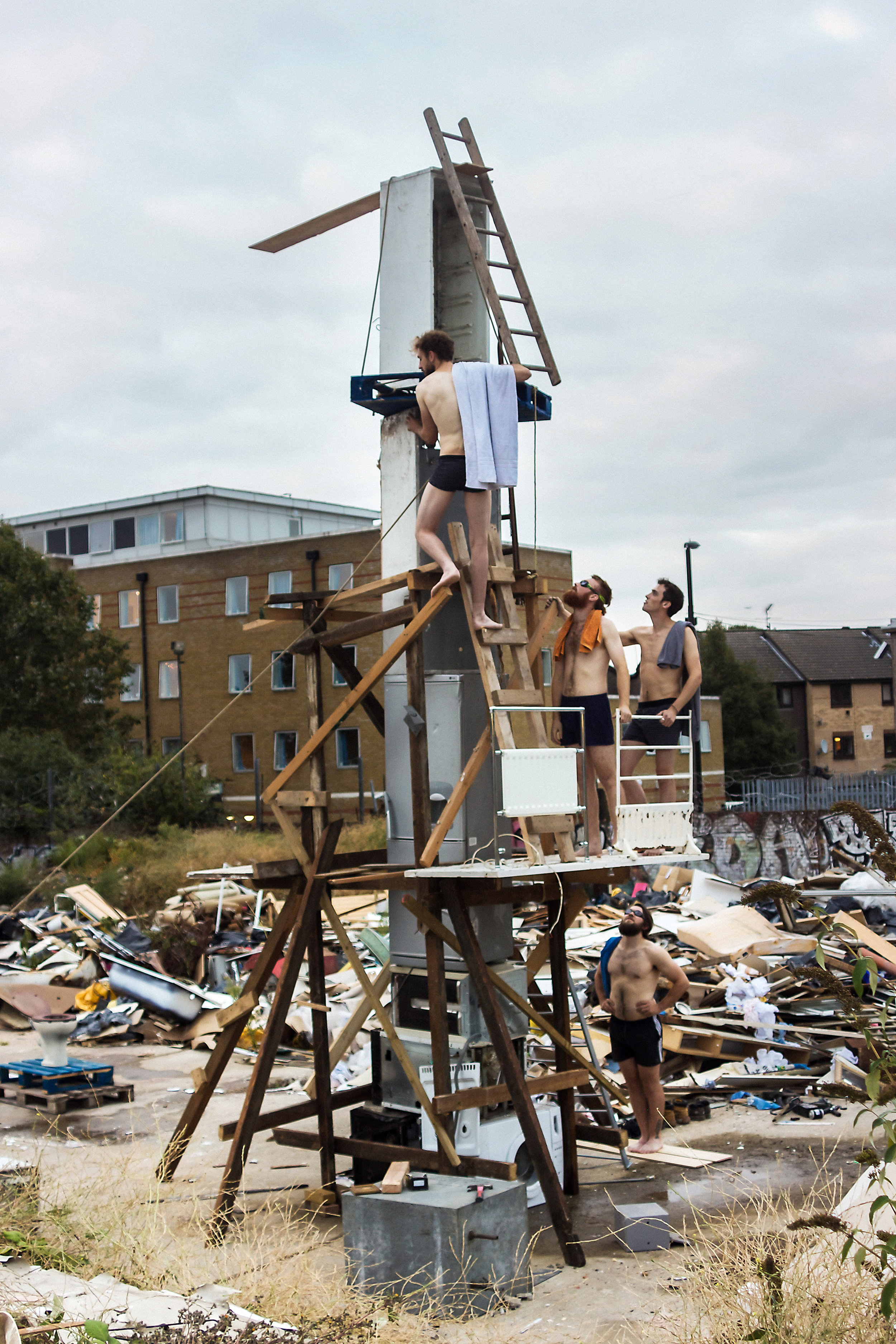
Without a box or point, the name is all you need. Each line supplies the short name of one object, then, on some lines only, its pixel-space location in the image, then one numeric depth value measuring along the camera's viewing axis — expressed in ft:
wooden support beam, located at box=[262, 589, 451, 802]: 29.71
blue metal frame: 33.71
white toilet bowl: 45.88
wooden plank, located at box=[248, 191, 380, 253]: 37.17
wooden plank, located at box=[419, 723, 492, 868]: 28.19
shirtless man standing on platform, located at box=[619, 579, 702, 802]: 32.55
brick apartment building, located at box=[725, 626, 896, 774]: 220.84
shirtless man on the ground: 34.42
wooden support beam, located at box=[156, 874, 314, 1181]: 32.71
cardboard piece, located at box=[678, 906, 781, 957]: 54.65
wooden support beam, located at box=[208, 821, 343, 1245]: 30.96
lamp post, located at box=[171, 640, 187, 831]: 110.63
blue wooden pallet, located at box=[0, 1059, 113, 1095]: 45.50
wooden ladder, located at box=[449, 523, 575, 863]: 28.17
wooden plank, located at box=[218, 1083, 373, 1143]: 32.09
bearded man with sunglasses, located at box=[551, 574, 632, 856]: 31.42
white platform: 26.86
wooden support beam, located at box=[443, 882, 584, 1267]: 27.50
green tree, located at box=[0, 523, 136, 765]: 110.93
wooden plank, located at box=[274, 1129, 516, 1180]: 27.91
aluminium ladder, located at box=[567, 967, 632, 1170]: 34.27
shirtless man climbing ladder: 30.01
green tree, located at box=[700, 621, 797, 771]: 197.57
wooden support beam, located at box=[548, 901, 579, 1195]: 32.35
